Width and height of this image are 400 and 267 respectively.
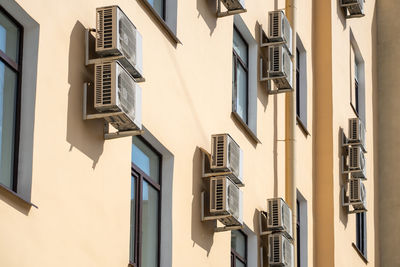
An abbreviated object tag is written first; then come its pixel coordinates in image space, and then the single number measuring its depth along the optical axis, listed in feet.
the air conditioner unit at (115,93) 33.30
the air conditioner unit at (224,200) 43.27
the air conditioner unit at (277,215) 51.60
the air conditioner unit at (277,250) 51.60
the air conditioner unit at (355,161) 68.90
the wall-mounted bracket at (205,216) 43.25
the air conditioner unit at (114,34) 33.81
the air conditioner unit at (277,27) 54.39
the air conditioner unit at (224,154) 43.86
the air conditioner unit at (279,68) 53.78
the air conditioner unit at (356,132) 69.77
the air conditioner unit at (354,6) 71.31
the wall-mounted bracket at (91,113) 33.40
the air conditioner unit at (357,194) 67.87
